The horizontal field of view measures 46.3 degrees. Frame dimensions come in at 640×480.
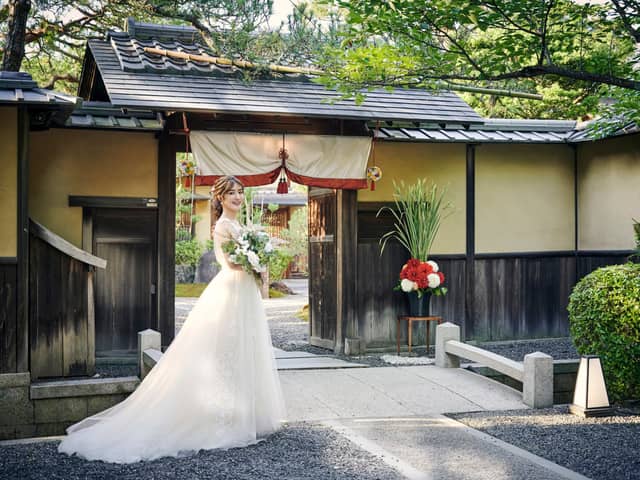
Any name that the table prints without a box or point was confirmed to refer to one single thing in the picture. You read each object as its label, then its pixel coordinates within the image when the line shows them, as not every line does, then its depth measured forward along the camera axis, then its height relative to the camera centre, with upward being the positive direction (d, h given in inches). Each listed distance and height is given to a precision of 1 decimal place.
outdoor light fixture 264.2 -51.0
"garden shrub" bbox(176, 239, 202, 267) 923.4 -3.7
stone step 259.9 -48.0
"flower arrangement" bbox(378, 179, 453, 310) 381.7 +9.2
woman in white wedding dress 217.5 -42.3
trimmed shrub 270.7 -29.0
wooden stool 382.0 -37.3
